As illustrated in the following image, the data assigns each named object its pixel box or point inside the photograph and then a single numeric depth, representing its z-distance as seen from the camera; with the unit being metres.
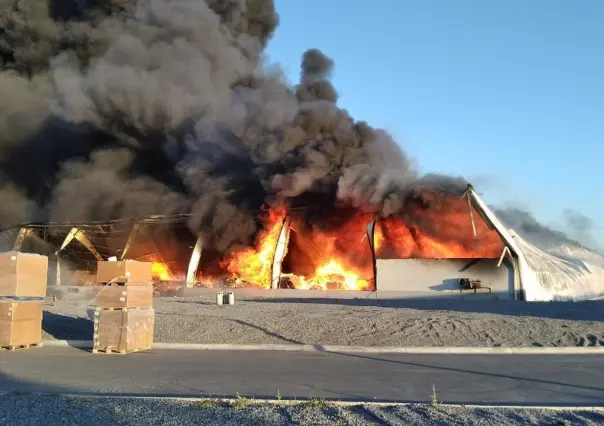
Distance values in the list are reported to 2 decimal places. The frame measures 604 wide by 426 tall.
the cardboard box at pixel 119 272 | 12.53
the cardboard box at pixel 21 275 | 12.55
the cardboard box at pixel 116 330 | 12.20
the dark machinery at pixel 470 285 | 28.81
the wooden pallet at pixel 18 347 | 12.48
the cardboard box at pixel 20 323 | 12.37
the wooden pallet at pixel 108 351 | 12.17
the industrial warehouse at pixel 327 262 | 29.39
